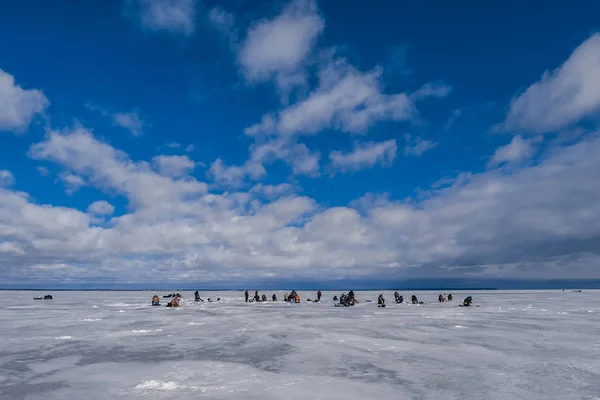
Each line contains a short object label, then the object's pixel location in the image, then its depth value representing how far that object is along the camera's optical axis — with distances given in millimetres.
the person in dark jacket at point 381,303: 42844
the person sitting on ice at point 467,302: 43516
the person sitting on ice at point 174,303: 41994
